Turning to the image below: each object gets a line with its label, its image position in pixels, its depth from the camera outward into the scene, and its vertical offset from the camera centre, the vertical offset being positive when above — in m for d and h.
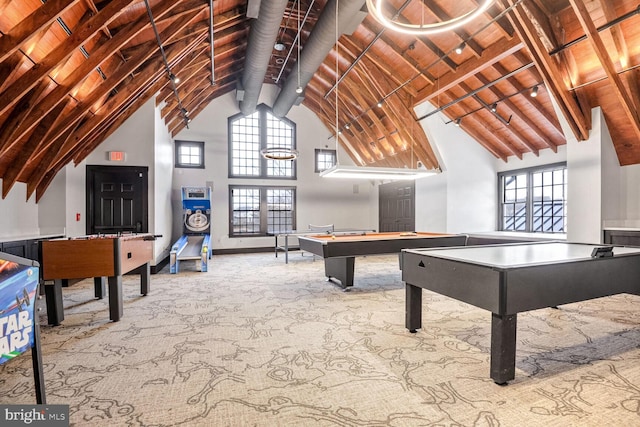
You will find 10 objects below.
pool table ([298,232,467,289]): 5.22 -0.62
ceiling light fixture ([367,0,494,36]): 2.60 +1.73
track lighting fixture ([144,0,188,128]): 3.89 +2.48
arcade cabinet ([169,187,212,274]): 9.45 -0.14
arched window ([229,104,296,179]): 11.22 +2.55
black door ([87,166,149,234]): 6.91 +0.26
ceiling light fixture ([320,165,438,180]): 5.24 +0.70
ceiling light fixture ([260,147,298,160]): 7.78 +1.54
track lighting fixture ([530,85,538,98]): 5.98 +2.33
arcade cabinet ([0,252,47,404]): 1.69 -0.59
